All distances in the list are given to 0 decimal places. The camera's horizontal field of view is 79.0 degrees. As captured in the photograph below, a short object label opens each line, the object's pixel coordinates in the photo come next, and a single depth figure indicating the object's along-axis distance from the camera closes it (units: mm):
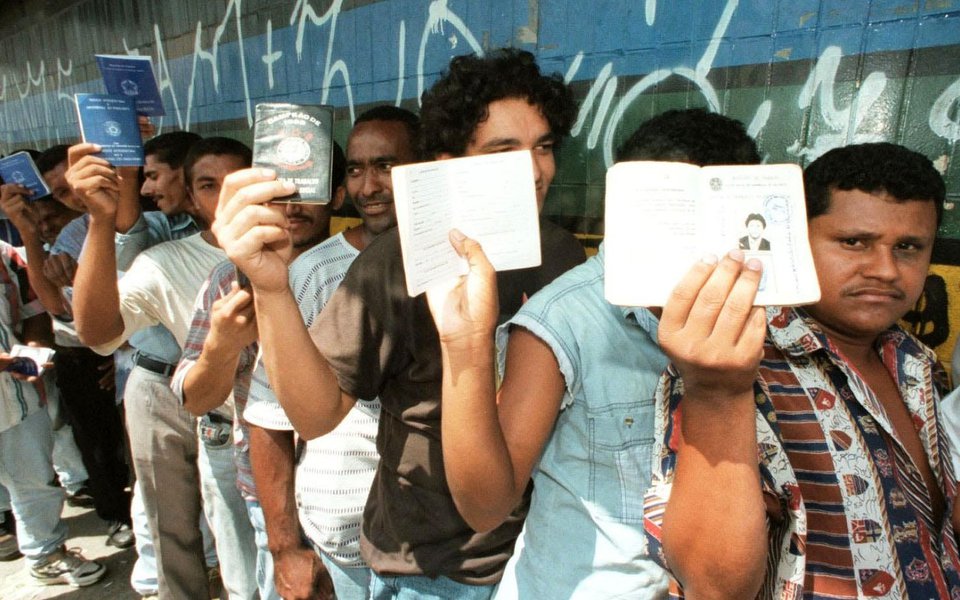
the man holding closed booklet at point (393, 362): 1066
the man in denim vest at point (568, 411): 916
